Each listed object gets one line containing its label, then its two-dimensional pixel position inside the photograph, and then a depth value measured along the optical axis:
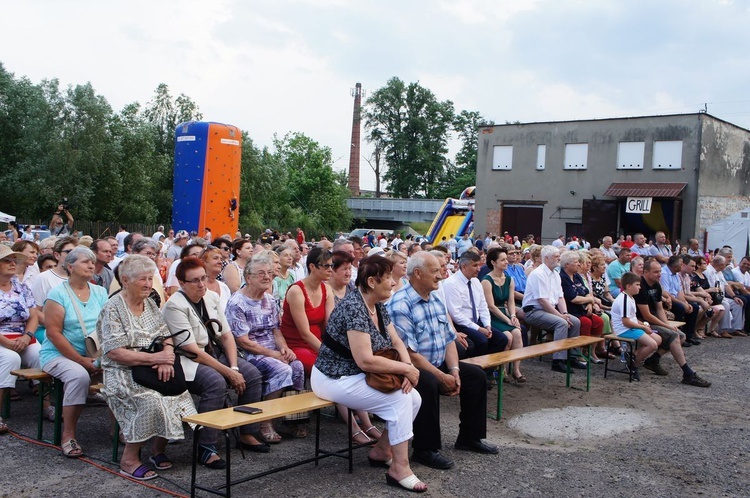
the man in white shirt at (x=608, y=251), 13.22
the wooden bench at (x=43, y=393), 5.22
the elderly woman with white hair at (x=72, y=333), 5.09
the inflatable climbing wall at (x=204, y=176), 19.42
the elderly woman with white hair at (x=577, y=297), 9.43
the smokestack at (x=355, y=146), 71.62
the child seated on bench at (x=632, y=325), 8.90
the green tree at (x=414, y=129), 68.94
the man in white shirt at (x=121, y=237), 17.36
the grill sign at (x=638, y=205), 31.86
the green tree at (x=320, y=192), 58.88
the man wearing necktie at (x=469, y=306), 7.73
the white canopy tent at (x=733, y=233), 27.12
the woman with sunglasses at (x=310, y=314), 5.93
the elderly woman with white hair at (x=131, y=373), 4.66
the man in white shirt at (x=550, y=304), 9.14
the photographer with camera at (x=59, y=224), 15.85
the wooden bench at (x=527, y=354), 6.66
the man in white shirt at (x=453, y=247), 25.23
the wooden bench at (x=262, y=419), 4.24
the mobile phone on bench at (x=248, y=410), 4.49
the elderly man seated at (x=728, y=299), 13.27
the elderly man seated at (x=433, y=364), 5.11
